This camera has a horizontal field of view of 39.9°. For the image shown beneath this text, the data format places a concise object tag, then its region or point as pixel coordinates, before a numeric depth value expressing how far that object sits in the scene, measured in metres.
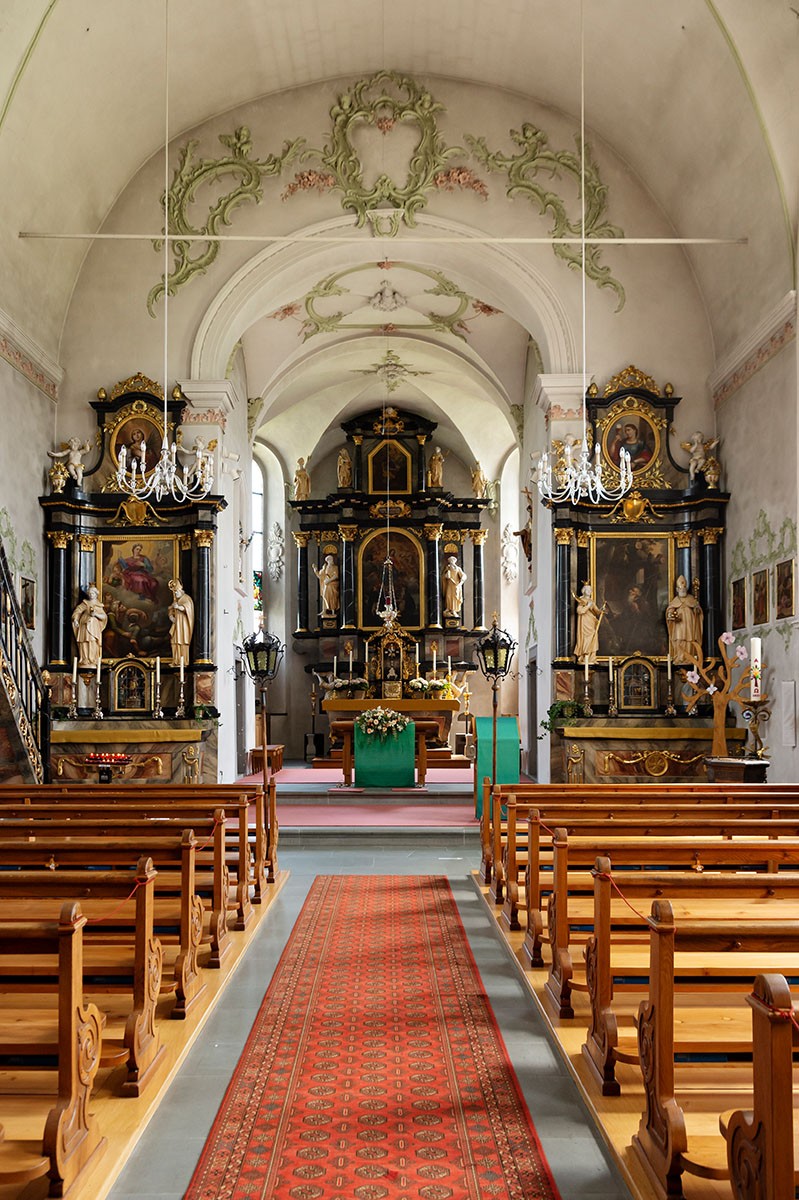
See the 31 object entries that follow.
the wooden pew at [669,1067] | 3.26
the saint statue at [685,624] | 15.30
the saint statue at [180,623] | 15.67
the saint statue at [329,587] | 25.33
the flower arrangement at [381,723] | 15.21
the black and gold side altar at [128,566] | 15.47
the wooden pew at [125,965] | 4.26
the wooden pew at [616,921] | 4.19
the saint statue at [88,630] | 15.46
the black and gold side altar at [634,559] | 15.29
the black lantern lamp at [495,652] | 13.44
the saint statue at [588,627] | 15.45
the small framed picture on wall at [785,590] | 12.59
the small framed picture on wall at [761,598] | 13.50
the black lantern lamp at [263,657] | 11.52
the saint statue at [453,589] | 25.45
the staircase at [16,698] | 11.27
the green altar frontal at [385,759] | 15.35
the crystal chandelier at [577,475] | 12.01
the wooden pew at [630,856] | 5.25
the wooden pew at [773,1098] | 2.51
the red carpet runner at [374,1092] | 3.59
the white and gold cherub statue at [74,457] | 15.55
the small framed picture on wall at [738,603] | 14.45
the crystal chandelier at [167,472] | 12.20
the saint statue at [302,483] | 25.75
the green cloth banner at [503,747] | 12.15
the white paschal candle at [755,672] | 11.54
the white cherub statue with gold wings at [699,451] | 15.49
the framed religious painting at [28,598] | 14.63
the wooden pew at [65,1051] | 3.31
